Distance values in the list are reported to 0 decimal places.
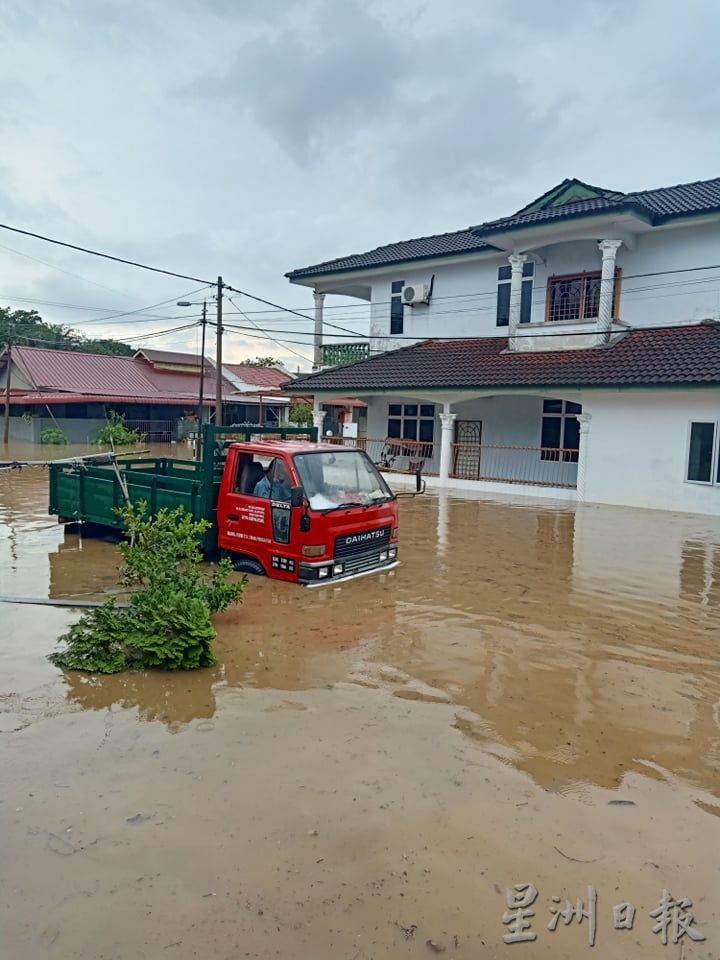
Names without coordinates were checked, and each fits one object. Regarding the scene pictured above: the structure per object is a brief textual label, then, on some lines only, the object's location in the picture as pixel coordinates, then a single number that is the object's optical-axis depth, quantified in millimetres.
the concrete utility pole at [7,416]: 33031
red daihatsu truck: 7898
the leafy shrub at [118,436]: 34844
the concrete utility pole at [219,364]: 26241
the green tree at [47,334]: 61000
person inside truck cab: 8148
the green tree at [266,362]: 73638
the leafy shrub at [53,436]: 35625
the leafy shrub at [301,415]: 42866
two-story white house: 16812
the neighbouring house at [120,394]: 37344
